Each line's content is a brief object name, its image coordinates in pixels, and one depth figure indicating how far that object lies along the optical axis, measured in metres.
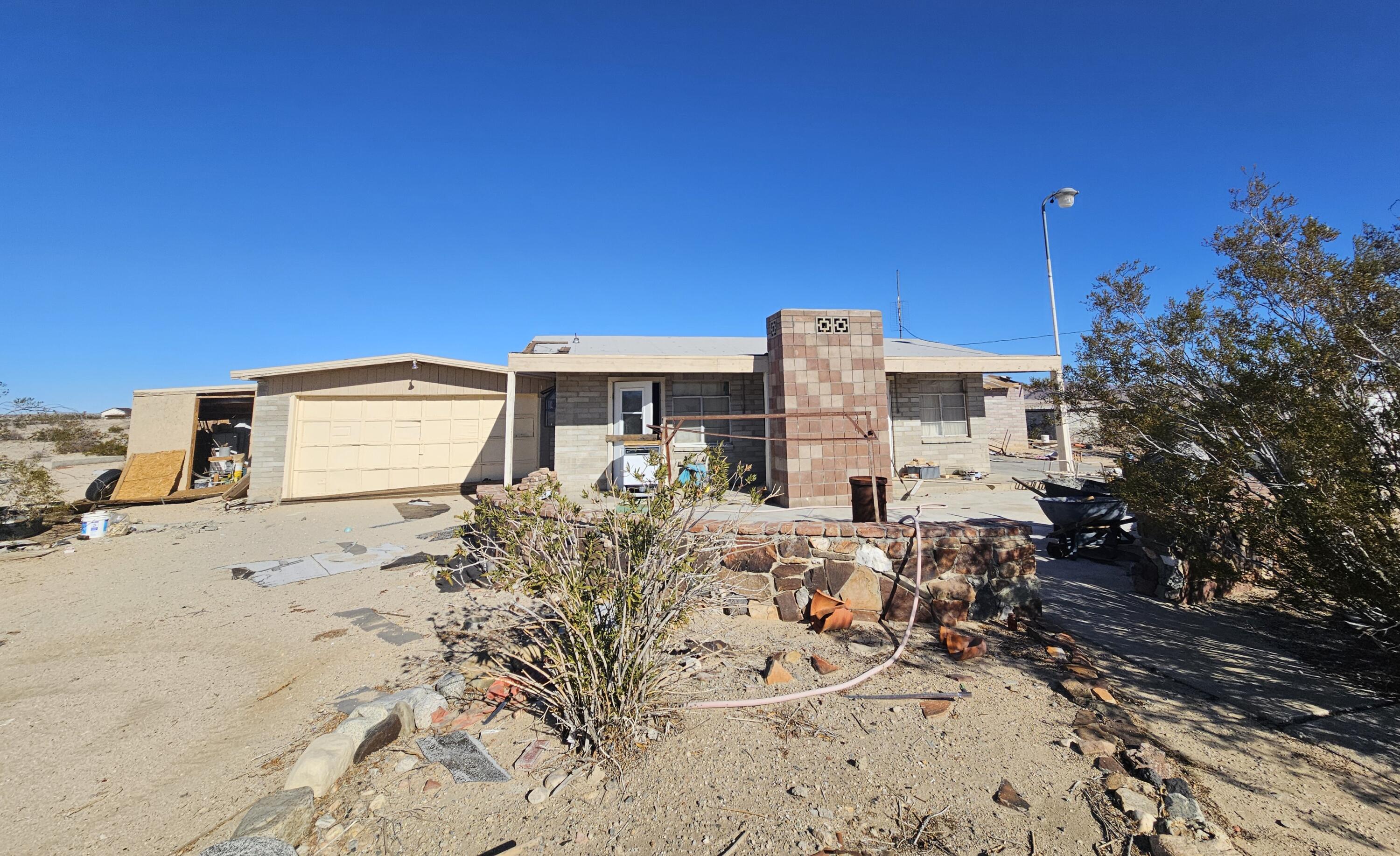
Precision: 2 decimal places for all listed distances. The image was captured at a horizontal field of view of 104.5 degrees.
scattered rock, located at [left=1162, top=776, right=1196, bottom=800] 2.27
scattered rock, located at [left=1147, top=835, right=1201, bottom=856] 1.96
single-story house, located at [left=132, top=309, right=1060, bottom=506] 8.61
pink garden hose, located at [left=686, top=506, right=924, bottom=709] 2.98
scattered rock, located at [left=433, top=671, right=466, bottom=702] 3.23
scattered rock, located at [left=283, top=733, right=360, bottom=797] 2.37
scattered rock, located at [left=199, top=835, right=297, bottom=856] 1.89
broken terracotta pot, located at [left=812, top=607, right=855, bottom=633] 4.13
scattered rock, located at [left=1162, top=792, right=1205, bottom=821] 2.14
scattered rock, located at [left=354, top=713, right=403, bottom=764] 2.63
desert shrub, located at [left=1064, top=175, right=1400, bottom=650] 3.15
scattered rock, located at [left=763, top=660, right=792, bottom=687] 3.33
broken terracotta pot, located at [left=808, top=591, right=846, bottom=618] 4.18
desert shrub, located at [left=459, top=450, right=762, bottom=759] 2.66
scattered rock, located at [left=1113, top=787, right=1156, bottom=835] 2.12
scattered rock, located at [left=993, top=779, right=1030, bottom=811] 2.27
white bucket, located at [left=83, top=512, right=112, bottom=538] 8.20
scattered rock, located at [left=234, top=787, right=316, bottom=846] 2.06
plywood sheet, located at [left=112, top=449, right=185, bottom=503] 11.14
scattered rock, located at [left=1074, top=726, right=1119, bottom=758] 2.63
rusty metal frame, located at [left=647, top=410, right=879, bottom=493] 5.74
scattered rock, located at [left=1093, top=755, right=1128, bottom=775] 2.48
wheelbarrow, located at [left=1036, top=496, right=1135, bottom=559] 5.99
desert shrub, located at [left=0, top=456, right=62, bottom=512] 8.64
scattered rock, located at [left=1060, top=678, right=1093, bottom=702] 3.17
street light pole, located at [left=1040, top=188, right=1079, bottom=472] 11.48
